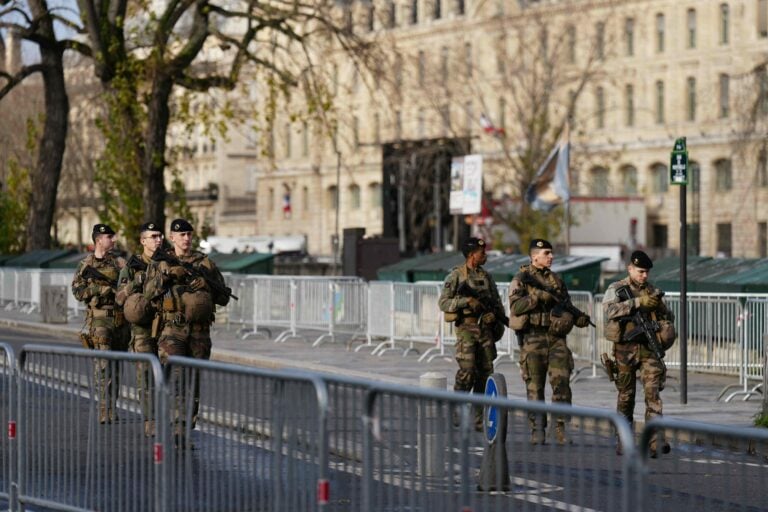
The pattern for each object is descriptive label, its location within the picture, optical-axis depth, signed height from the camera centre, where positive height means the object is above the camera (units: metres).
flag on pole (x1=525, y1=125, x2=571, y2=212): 50.41 +2.71
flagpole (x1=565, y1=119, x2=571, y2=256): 50.97 +2.86
